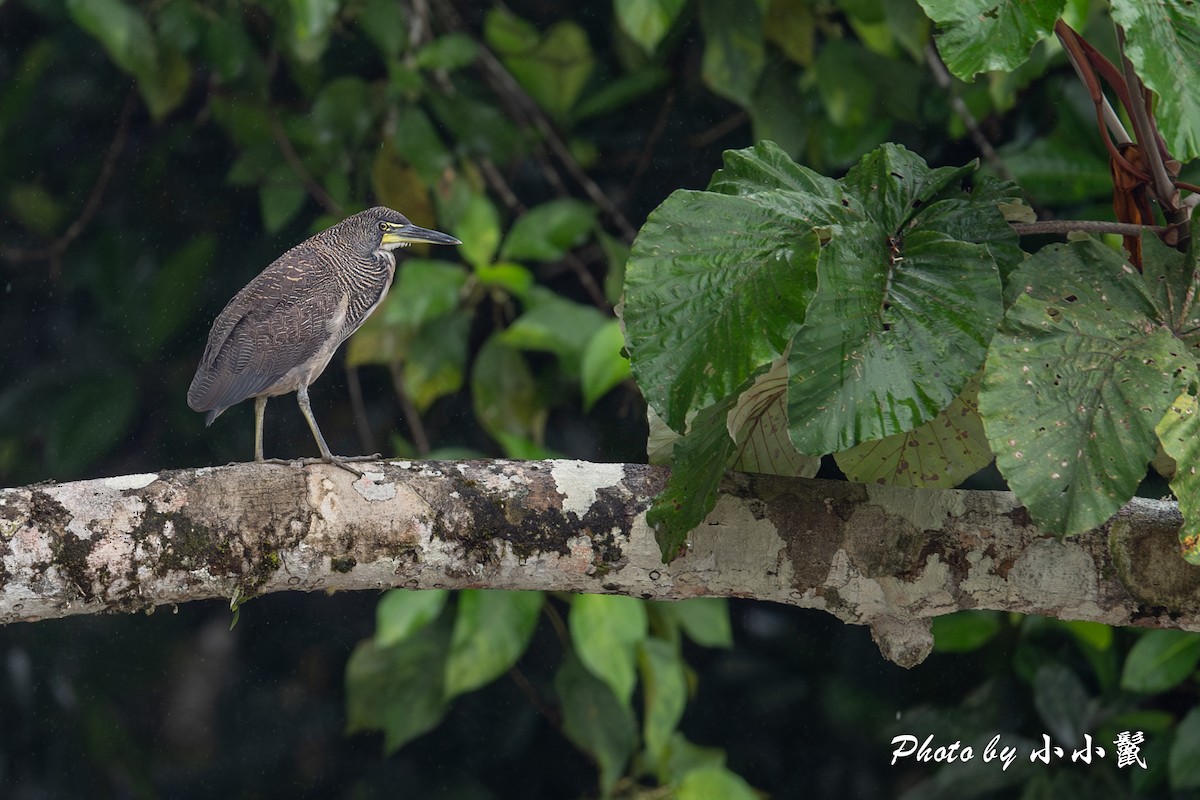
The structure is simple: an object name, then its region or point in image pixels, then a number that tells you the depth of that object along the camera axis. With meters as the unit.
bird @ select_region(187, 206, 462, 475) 24.55
